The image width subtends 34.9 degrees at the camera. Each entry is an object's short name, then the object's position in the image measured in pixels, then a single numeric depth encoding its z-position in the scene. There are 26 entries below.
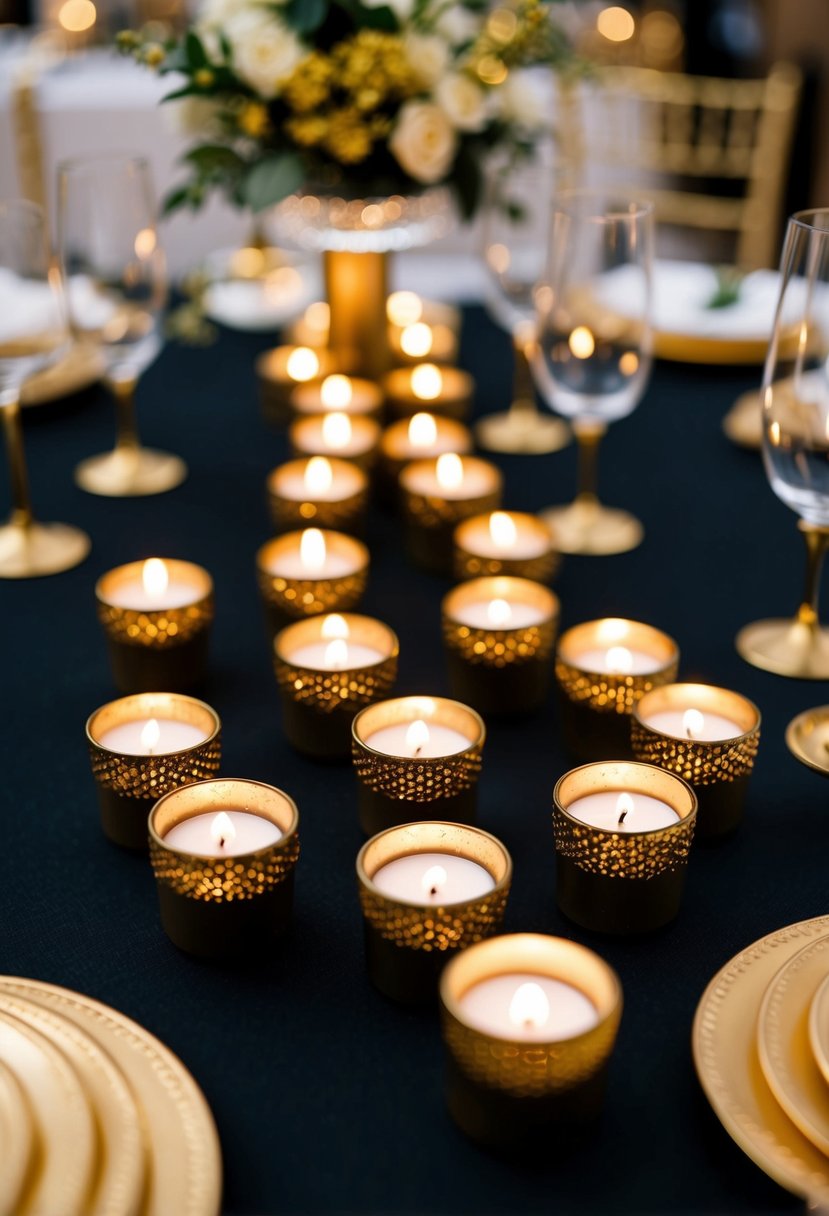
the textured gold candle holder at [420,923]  0.73
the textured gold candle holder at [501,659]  1.04
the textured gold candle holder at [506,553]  1.19
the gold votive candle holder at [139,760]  0.88
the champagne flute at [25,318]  1.26
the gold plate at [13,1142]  0.56
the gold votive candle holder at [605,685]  0.98
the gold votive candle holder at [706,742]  0.89
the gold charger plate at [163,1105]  0.60
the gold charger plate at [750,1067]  0.62
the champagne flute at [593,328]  1.27
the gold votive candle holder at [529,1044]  0.64
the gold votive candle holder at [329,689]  0.99
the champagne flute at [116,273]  1.39
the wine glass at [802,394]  0.98
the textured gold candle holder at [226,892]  0.77
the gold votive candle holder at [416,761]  0.86
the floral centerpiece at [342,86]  1.45
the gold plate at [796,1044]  0.63
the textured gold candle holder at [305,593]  1.14
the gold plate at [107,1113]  0.58
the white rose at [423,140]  1.46
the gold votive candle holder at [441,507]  1.30
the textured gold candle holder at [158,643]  1.07
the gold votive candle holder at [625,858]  0.79
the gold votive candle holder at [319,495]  1.32
